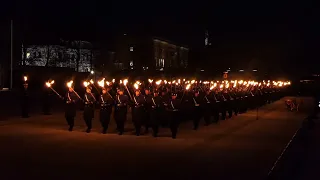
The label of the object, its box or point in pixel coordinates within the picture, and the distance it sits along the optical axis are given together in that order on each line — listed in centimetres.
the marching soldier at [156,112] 1432
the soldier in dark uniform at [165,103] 1456
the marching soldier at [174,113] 1410
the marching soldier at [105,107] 1488
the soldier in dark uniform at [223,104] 2061
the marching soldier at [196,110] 1699
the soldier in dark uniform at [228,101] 2180
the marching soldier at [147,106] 1473
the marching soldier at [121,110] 1483
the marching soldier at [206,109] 1850
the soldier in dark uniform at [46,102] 2160
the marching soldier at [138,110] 1463
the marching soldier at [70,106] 1526
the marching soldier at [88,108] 1503
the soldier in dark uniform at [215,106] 1949
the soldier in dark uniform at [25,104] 1973
